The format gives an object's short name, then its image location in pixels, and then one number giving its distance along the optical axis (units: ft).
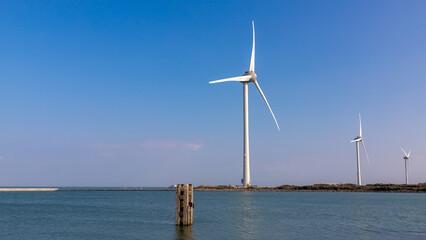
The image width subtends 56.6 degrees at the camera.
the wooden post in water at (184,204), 126.50
